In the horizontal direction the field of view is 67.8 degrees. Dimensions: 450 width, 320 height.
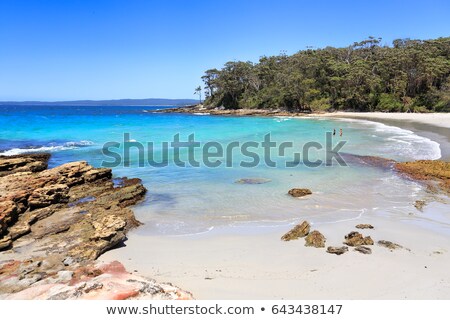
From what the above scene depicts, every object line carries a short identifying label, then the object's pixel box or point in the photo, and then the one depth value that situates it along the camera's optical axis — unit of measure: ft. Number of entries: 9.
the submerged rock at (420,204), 35.11
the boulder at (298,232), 27.76
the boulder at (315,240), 26.15
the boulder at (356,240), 25.94
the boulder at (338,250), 24.54
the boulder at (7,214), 28.50
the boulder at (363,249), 24.54
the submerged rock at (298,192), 41.26
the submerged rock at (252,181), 49.38
